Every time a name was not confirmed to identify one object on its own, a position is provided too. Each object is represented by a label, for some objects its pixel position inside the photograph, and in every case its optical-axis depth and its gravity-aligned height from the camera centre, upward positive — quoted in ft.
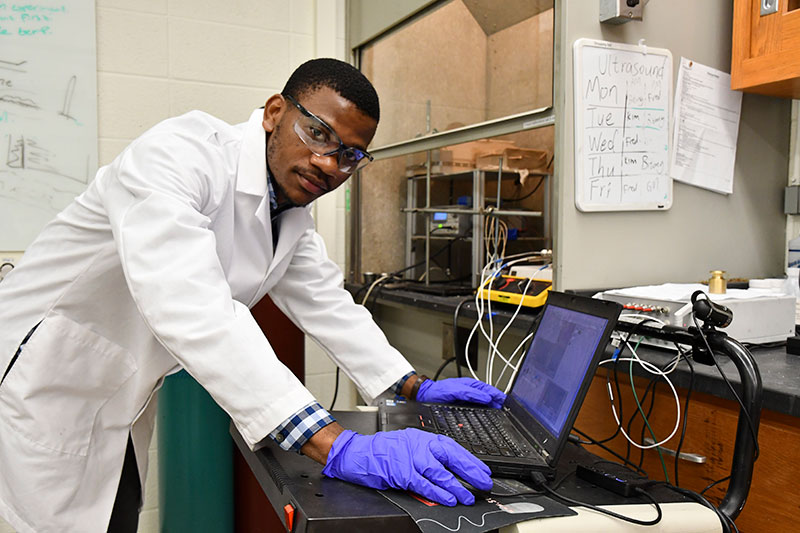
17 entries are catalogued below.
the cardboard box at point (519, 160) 6.37 +0.75
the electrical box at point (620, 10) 4.18 +1.53
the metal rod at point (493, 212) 5.51 +0.18
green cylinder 5.88 -2.19
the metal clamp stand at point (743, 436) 2.44 -0.81
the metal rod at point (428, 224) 6.84 +0.08
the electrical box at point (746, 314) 3.52 -0.48
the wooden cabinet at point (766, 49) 4.47 +1.39
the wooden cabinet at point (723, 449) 2.86 -1.12
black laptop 2.58 -0.84
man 2.84 -0.45
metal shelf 6.14 +0.20
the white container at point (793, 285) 4.45 -0.37
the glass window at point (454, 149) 6.08 +0.88
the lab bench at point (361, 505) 2.13 -1.04
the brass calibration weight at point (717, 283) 3.78 -0.31
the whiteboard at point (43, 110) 6.23 +1.23
